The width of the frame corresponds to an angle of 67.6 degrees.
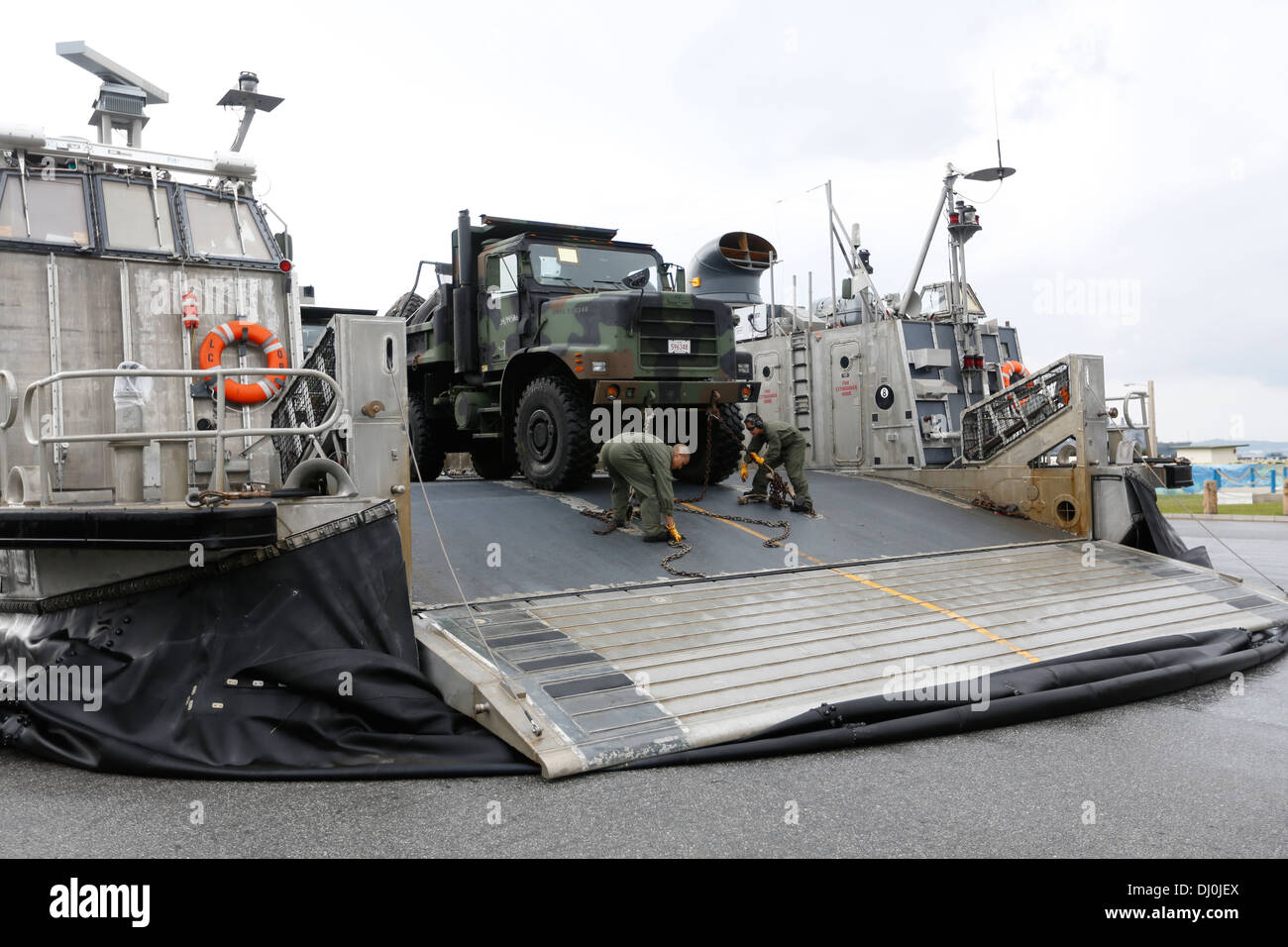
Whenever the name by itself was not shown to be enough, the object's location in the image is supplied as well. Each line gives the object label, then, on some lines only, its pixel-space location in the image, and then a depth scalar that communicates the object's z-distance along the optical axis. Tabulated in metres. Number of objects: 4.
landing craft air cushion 4.91
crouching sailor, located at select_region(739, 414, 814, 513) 10.39
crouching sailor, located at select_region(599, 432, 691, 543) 8.56
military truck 9.71
